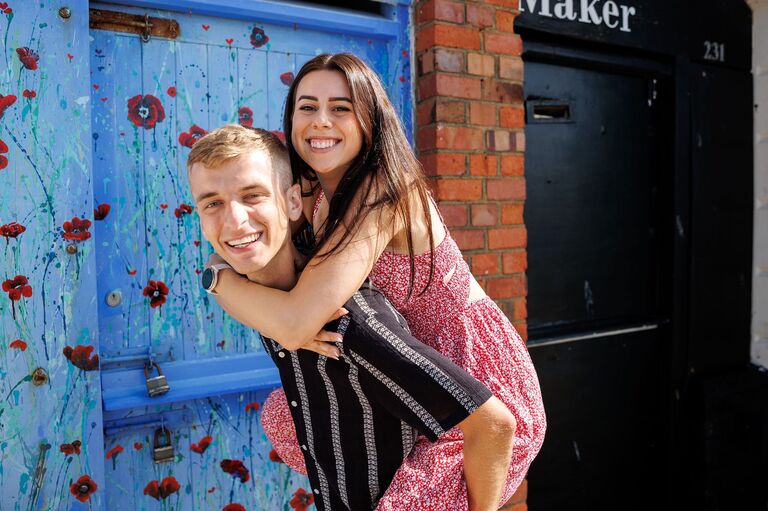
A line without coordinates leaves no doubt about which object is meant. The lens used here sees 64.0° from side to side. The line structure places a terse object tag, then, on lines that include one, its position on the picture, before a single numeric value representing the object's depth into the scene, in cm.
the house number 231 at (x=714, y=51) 354
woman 135
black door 318
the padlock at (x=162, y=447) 229
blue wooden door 224
